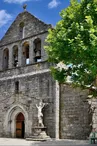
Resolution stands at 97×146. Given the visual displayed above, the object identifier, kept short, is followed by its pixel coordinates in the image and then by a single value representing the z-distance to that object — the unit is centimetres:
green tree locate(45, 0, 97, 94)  1298
